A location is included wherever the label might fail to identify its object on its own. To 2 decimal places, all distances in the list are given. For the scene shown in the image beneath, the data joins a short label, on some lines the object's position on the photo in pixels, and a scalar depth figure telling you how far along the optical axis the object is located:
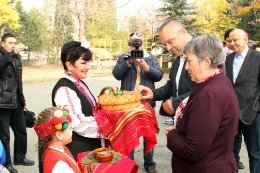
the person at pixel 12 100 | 4.59
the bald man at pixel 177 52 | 2.94
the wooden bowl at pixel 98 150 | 2.44
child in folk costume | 2.27
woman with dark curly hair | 2.76
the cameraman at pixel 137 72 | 4.55
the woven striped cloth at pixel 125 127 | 2.70
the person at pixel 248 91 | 4.05
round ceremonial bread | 2.78
